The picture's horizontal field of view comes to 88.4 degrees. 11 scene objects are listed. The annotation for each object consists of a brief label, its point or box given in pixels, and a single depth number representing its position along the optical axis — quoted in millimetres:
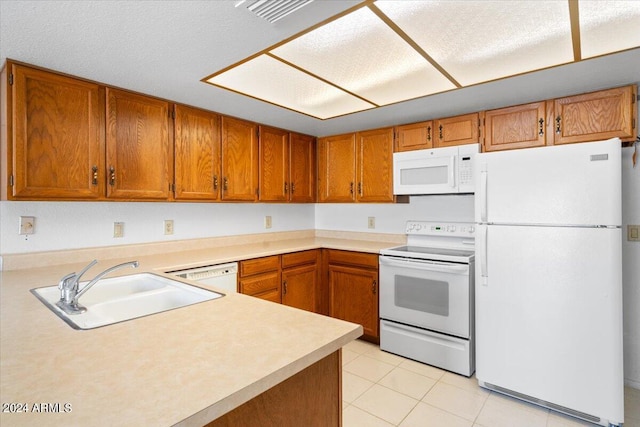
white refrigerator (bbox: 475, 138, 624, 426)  1867
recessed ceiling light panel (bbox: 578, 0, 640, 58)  1407
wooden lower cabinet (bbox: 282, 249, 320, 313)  3039
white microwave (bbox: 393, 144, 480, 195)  2656
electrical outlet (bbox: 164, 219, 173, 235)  2793
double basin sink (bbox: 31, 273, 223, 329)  1413
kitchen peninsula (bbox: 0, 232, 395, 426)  637
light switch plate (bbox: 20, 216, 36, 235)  2082
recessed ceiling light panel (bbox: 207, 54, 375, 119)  2010
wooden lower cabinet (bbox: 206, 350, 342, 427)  821
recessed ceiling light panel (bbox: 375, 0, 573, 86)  1411
